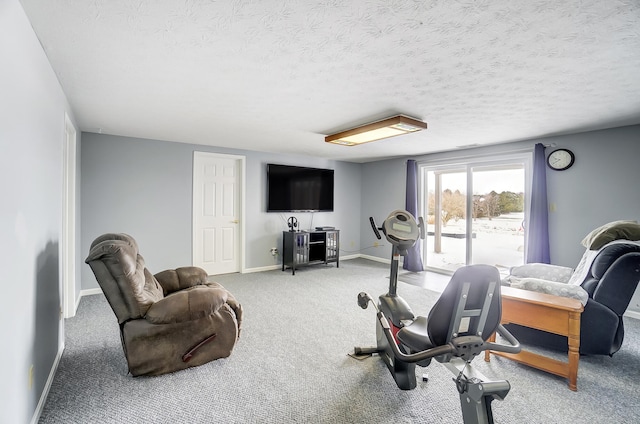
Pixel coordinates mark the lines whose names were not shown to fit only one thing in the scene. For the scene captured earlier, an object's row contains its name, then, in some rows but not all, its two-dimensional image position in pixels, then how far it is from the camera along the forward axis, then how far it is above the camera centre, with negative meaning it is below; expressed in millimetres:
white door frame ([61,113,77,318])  3170 -225
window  4566 -12
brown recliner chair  2027 -811
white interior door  4883 -49
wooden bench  2037 -802
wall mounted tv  5539 +415
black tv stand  5312 -729
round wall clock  3904 +697
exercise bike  1397 -631
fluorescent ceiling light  3167 +947
